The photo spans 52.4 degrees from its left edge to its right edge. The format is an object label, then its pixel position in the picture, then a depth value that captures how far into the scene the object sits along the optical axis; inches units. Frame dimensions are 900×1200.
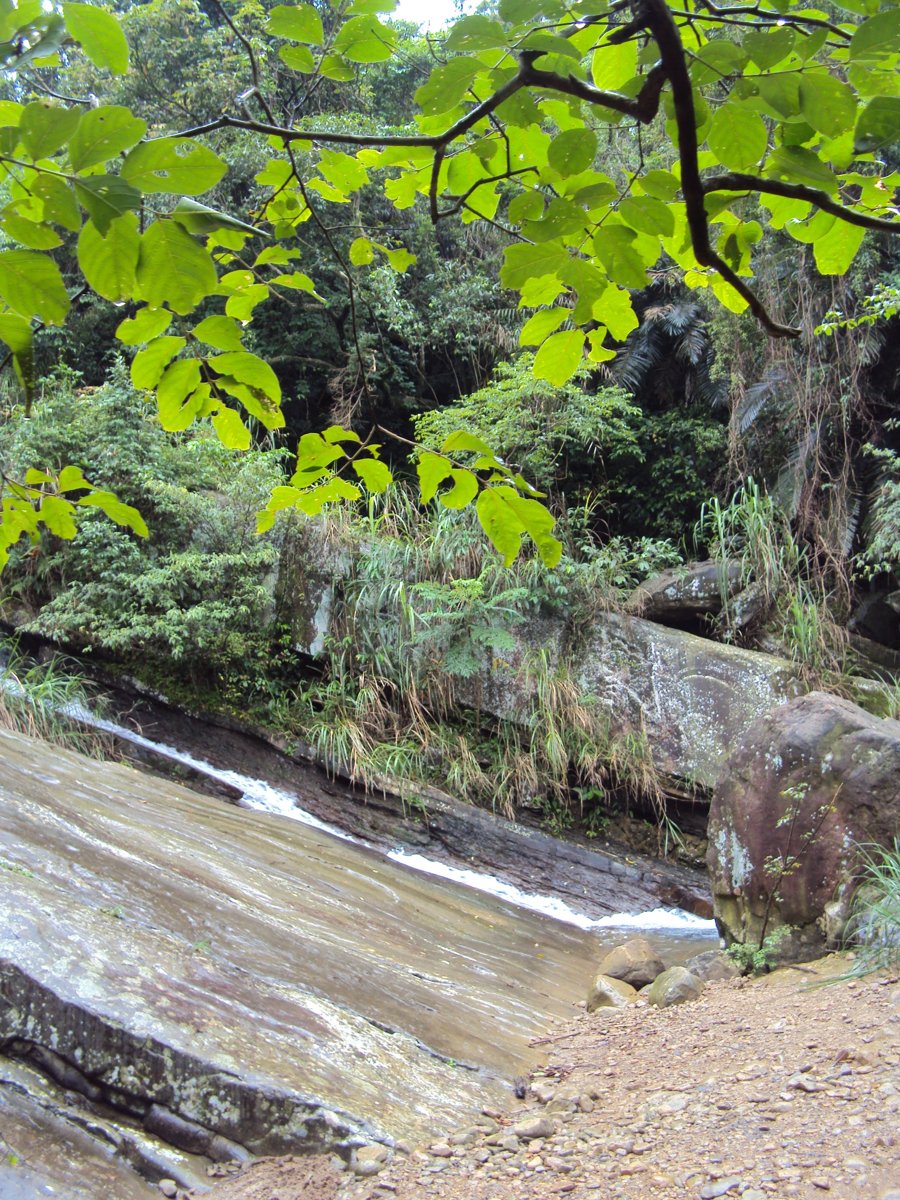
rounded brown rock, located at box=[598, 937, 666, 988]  191.2
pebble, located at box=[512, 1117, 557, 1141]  102.1
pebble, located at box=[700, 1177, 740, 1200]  81.7
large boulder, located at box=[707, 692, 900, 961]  169.8
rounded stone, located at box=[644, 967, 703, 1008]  162.1
